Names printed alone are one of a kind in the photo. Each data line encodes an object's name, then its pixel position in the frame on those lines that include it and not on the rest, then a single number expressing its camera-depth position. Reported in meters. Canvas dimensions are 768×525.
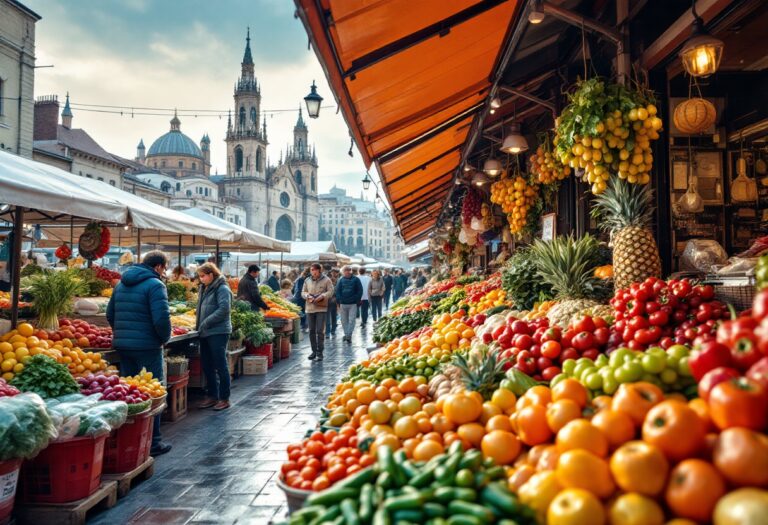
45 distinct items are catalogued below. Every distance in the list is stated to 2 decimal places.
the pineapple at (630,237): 3.96
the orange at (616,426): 1.77
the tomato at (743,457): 1.39
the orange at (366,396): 3.23
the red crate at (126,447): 4.16
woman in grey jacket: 6.64
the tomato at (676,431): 1.57
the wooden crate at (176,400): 6.13
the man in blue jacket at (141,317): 5.08
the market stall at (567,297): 1.60
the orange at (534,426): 2.11
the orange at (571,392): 2.17
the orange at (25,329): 4.99
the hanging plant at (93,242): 7.82
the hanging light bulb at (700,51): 3.42
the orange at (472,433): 2.39
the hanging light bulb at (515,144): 6.11
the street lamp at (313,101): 8.29
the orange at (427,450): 2.26
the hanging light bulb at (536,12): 3.72
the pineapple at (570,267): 4.50
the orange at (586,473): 1.60
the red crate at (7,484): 3.21
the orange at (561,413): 2.03
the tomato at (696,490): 1.42
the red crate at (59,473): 3.58
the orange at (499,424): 2.34
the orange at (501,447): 2.14
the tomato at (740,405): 1.51
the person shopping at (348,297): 12.30
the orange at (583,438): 1.75
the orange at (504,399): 2.56
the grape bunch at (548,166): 6.18
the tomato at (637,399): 1.84
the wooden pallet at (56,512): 3.51
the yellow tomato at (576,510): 1.48
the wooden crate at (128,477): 4.06
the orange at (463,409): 2.54
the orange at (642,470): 1.52
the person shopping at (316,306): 10.15
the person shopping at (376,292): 17.23
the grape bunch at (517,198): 7.38
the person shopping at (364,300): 16.14
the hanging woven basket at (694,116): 4.20
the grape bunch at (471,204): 10.10
